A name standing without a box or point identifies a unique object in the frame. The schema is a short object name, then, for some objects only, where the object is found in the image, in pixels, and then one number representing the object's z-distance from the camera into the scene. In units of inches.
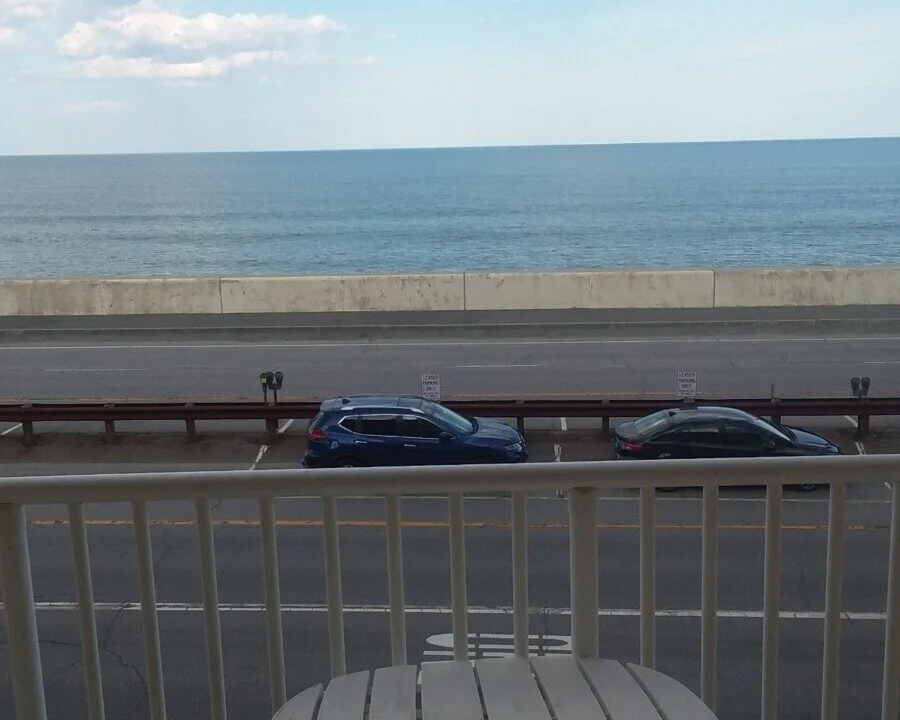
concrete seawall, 1050.7
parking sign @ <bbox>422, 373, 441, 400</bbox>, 634.8
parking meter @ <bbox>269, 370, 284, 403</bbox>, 663.1
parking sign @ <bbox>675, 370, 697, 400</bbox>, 622.5
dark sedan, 538.6
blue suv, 549.3
